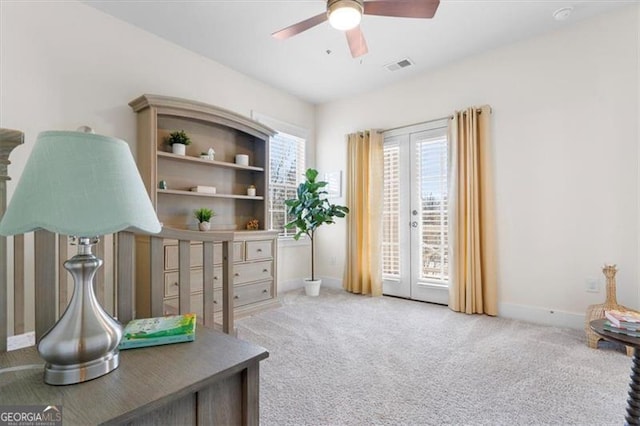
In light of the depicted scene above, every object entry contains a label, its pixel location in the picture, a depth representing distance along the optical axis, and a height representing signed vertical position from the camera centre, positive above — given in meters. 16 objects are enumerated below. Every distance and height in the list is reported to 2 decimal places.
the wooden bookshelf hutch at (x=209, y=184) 2.92 +0.33
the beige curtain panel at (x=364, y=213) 4.29 +0.05
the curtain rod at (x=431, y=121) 3.50 +1.20
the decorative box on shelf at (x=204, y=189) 3.38 +0.31
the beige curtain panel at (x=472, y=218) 3.41 -0.03
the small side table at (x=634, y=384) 1.37 -0.75
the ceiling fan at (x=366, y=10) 2.03 +1.39
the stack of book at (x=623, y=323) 1.44 -0.53
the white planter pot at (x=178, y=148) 3.17 +0.70
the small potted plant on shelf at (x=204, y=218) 3.28 -0.01
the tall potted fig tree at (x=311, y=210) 4.25 +0.09
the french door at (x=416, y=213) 3.84 +0.03
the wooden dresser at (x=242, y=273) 2.91 -0.61
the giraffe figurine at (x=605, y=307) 2.52 -0.75
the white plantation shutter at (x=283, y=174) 4.46 +0.64
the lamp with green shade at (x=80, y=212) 0.70 +0.01
